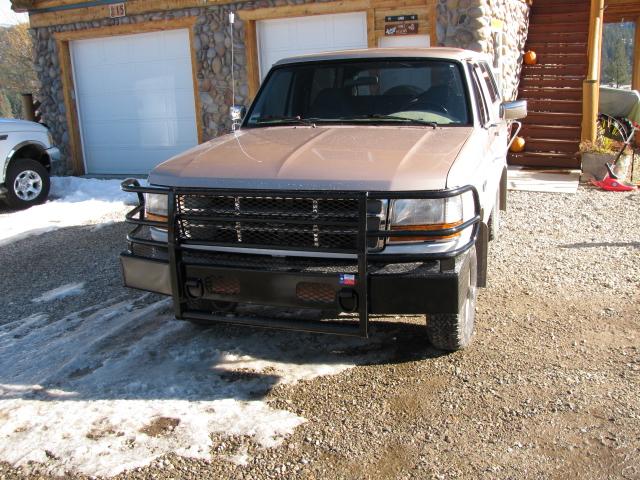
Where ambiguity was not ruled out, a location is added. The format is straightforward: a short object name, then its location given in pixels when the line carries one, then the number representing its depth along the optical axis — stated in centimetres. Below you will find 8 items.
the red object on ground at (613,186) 911
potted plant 984
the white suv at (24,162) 941
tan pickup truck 340
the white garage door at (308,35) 1027
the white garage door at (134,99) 1184
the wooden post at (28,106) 1379
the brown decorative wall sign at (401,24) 975
